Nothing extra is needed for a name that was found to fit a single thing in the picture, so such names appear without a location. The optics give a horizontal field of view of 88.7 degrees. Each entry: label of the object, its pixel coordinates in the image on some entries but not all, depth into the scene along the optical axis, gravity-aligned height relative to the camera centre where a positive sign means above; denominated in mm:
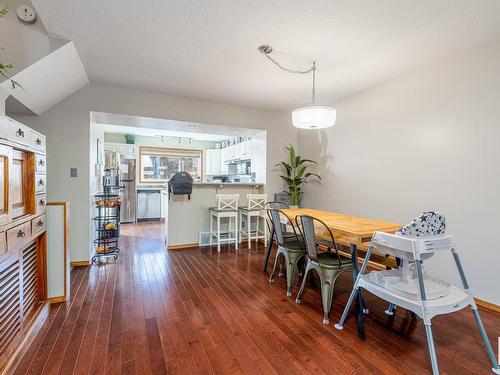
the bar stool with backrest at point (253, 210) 4328 -500
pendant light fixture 2539 +662
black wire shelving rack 3580 -782
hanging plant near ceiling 2072 +871
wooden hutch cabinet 1568 -376
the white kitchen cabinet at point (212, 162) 7579 +550
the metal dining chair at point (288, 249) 2622 -719
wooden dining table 1904 -393
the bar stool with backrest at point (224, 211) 4164 -505
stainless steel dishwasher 6875 -671
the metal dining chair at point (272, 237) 3037 -684
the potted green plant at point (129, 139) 6911 +1084
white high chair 1521 -716
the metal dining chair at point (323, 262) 2115 -698
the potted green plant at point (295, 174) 4562 +131
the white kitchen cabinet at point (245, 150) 5618 +692
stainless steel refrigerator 6512 -329
